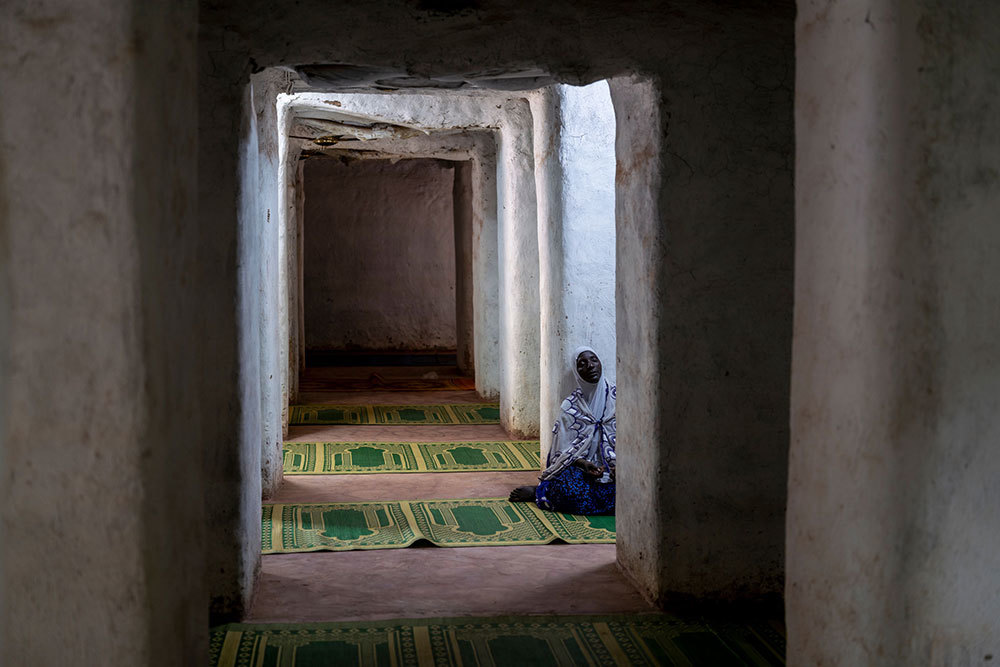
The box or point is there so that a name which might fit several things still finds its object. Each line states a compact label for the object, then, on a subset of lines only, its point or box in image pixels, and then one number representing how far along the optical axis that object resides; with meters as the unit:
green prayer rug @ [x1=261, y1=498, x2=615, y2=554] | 5.62
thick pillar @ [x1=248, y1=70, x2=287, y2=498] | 5.96
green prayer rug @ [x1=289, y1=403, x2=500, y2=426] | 9.93
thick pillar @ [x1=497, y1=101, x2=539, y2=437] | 8.73
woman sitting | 6.31
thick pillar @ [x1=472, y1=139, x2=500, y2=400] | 10.77
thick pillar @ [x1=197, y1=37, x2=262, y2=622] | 4.09
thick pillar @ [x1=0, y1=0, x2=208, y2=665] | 1.90
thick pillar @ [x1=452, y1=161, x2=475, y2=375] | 12.12
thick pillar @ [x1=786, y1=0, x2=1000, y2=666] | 2.06
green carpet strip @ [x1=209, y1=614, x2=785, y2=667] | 3.85
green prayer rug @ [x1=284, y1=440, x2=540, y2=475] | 7.75
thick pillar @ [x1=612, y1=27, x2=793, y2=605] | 4.27
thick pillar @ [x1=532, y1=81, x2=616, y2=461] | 7.05
